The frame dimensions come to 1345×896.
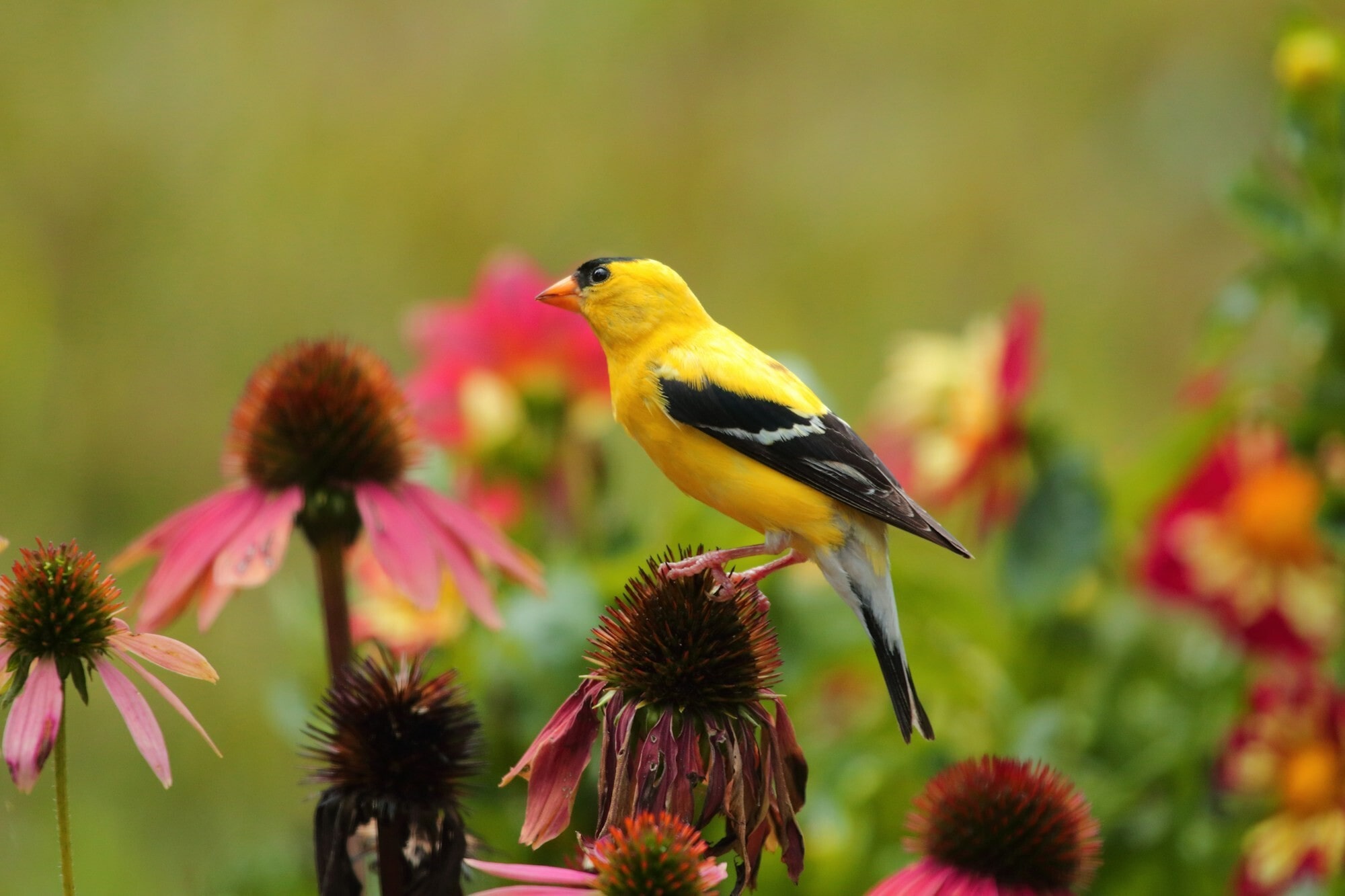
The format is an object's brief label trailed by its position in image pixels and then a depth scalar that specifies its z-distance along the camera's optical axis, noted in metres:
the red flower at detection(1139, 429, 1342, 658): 3.72
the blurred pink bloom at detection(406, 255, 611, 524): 3.71
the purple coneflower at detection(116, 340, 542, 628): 3.55
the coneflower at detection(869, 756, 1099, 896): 3.51
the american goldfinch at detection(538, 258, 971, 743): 3.53
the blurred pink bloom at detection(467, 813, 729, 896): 3.46
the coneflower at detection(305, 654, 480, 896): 3.50
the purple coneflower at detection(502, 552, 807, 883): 3.49
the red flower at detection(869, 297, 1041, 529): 3.70
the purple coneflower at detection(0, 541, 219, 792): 3.47
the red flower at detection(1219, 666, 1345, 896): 3.65
